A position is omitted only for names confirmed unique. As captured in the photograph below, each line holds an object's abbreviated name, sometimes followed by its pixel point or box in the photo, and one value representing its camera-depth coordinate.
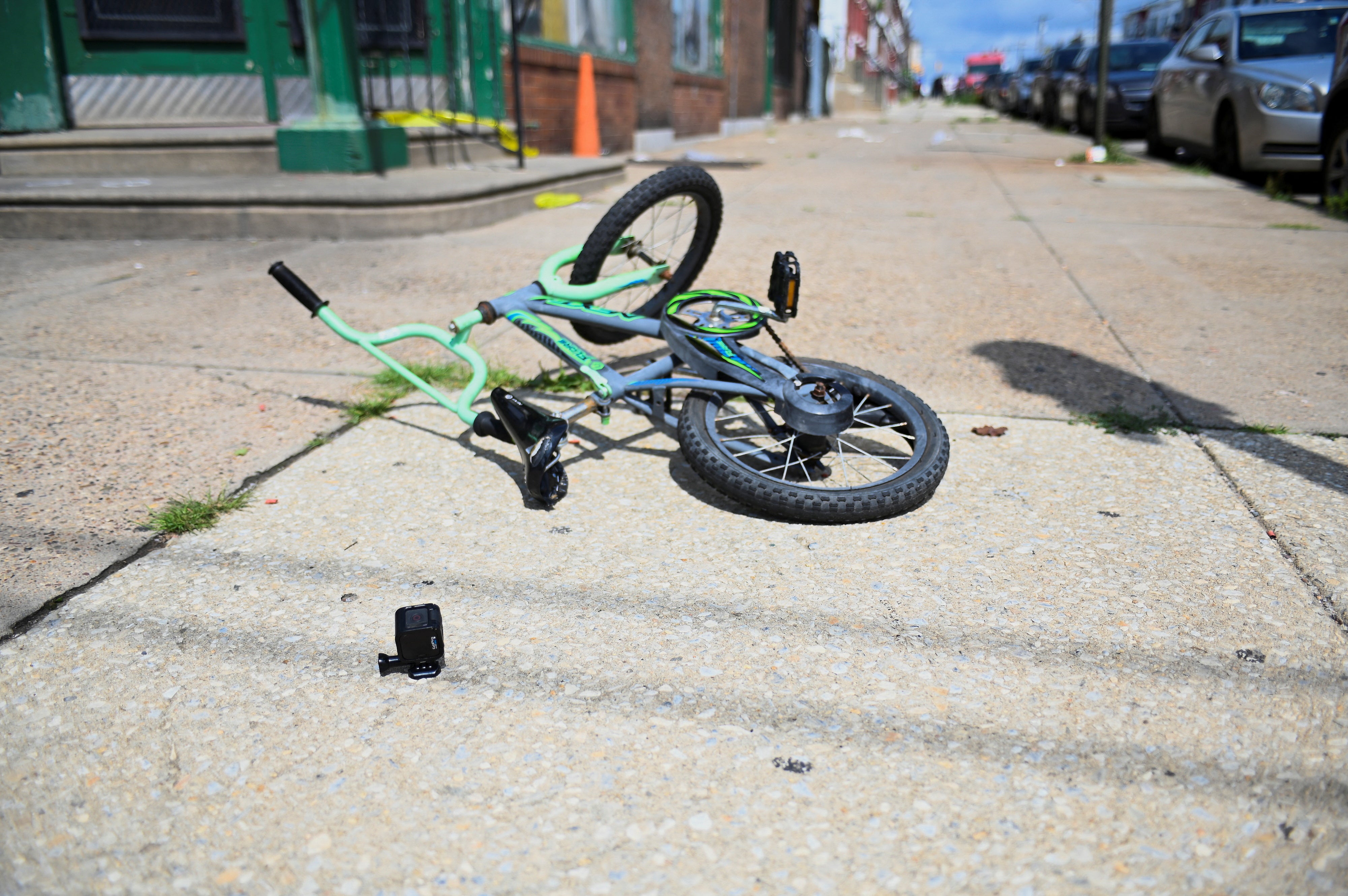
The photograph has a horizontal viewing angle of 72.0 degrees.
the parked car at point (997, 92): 36.72
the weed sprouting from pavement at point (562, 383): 3.68
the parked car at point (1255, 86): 8.52
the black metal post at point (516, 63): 8.11
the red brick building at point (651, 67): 10.33
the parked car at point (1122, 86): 15.03
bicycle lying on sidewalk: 2.62
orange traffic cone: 11.01
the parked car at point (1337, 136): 7.18
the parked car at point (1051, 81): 20.73
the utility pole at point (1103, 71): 12.15
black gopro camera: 1.95
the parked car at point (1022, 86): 28.45
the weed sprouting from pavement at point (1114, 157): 12.20
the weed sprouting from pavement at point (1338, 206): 7.32
